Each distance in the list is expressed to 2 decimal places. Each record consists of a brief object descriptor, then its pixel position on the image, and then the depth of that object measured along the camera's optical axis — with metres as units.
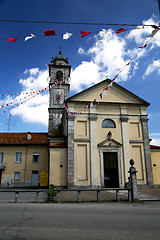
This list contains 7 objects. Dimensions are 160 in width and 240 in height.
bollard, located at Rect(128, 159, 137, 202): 10.25
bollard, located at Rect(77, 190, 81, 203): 9.91
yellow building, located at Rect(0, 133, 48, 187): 23.82
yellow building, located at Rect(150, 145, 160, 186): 19.00
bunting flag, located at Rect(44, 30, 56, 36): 7.73
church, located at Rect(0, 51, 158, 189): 17.58
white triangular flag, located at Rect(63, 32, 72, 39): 8.03
